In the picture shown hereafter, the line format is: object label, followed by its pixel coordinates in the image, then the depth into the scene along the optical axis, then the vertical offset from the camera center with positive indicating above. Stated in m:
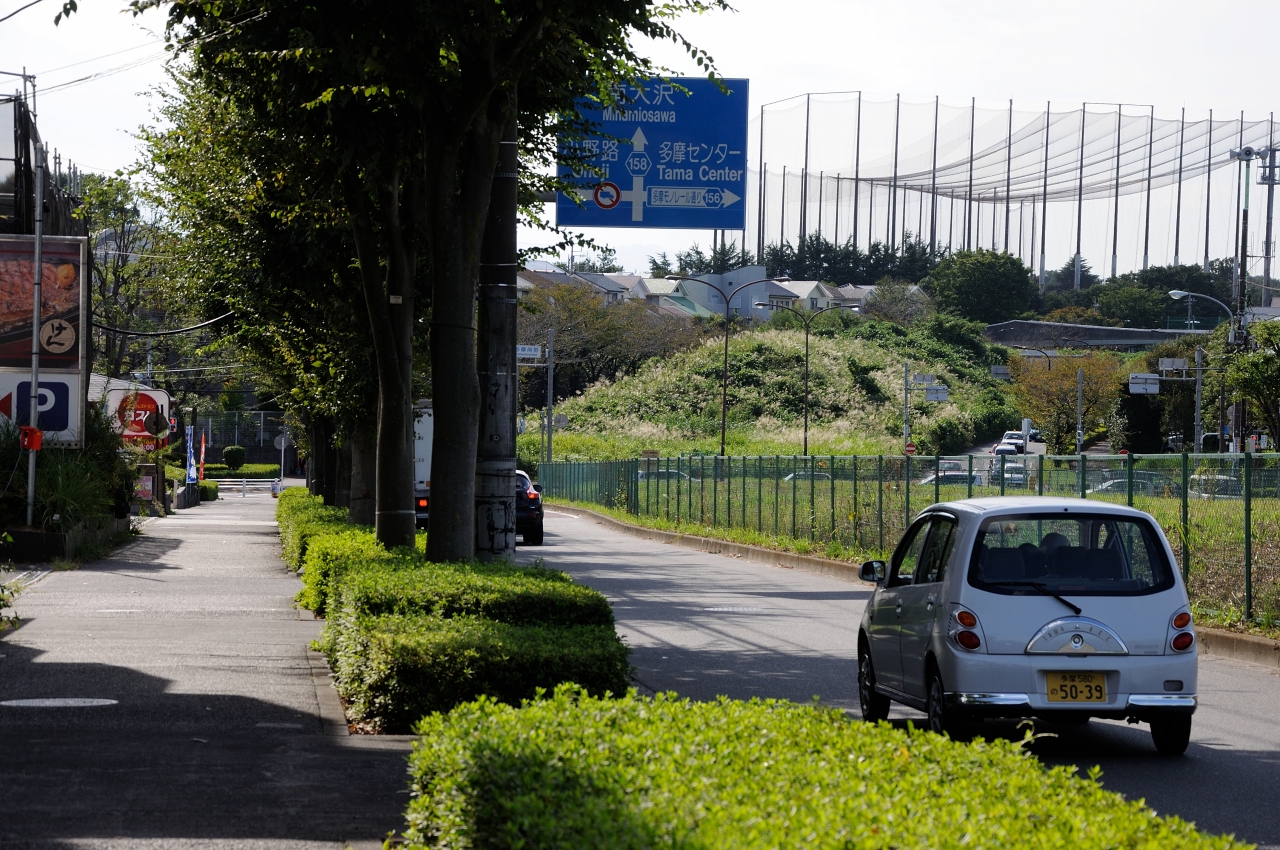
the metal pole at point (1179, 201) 104.62 +18.53
